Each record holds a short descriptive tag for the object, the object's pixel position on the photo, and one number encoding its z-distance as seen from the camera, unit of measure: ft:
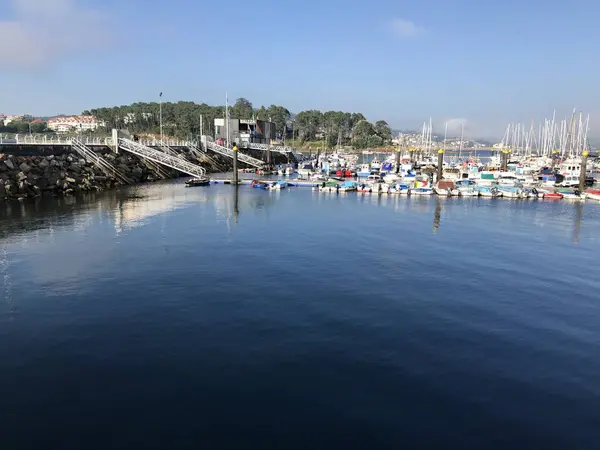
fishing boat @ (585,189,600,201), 230.48
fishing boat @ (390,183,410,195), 251.19
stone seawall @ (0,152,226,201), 191.93
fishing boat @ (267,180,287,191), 262.26
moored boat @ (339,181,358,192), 257.75
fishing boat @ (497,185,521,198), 237.04
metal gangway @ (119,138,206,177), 285.23
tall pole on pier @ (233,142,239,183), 272.51
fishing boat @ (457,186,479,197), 243.60
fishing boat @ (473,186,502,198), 239.30
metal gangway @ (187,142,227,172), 377.07
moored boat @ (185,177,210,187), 262.86
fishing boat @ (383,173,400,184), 283.44
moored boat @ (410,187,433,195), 247.70
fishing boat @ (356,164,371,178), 334.44
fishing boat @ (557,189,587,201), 234.99
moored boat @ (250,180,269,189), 266.98
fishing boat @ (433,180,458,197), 244.83
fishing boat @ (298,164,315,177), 332.92
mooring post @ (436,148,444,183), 273.72
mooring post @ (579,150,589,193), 245.86
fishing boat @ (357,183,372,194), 254.88
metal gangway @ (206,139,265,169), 409.96
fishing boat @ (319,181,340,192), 260.21
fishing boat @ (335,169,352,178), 332.39
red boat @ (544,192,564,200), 237.04
